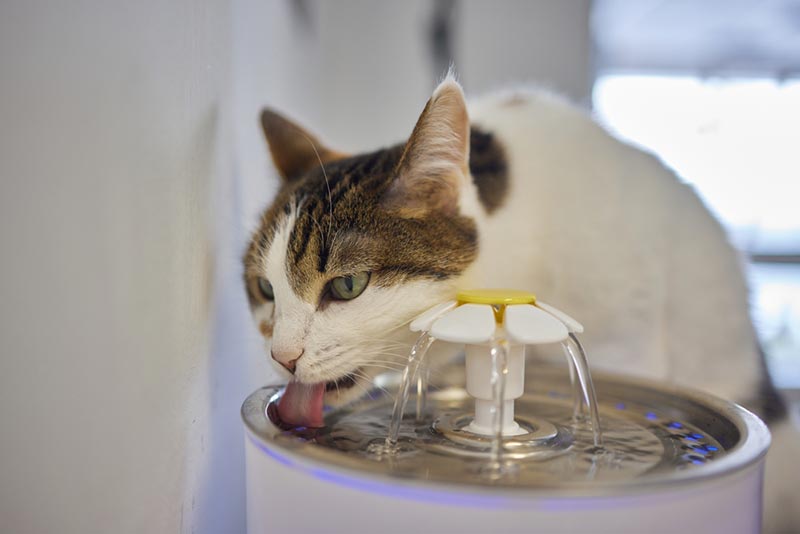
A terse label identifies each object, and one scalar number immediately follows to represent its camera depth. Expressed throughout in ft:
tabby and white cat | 1.09
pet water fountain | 0.71
